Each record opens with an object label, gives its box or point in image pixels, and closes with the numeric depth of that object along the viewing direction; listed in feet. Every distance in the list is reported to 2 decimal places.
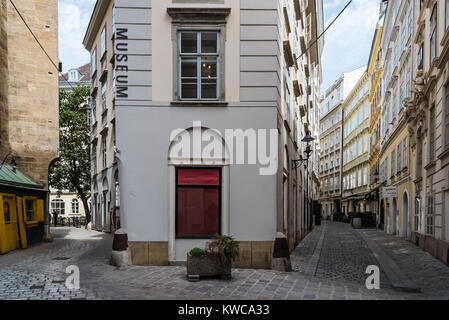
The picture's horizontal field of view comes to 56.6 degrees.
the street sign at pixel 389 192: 46.32
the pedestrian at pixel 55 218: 123.13
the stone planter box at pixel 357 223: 114.11
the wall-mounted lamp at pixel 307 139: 57.18
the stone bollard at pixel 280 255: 35.01
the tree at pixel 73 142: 122.52
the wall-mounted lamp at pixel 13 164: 58.49
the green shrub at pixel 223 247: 30.09
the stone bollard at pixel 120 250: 35.83
